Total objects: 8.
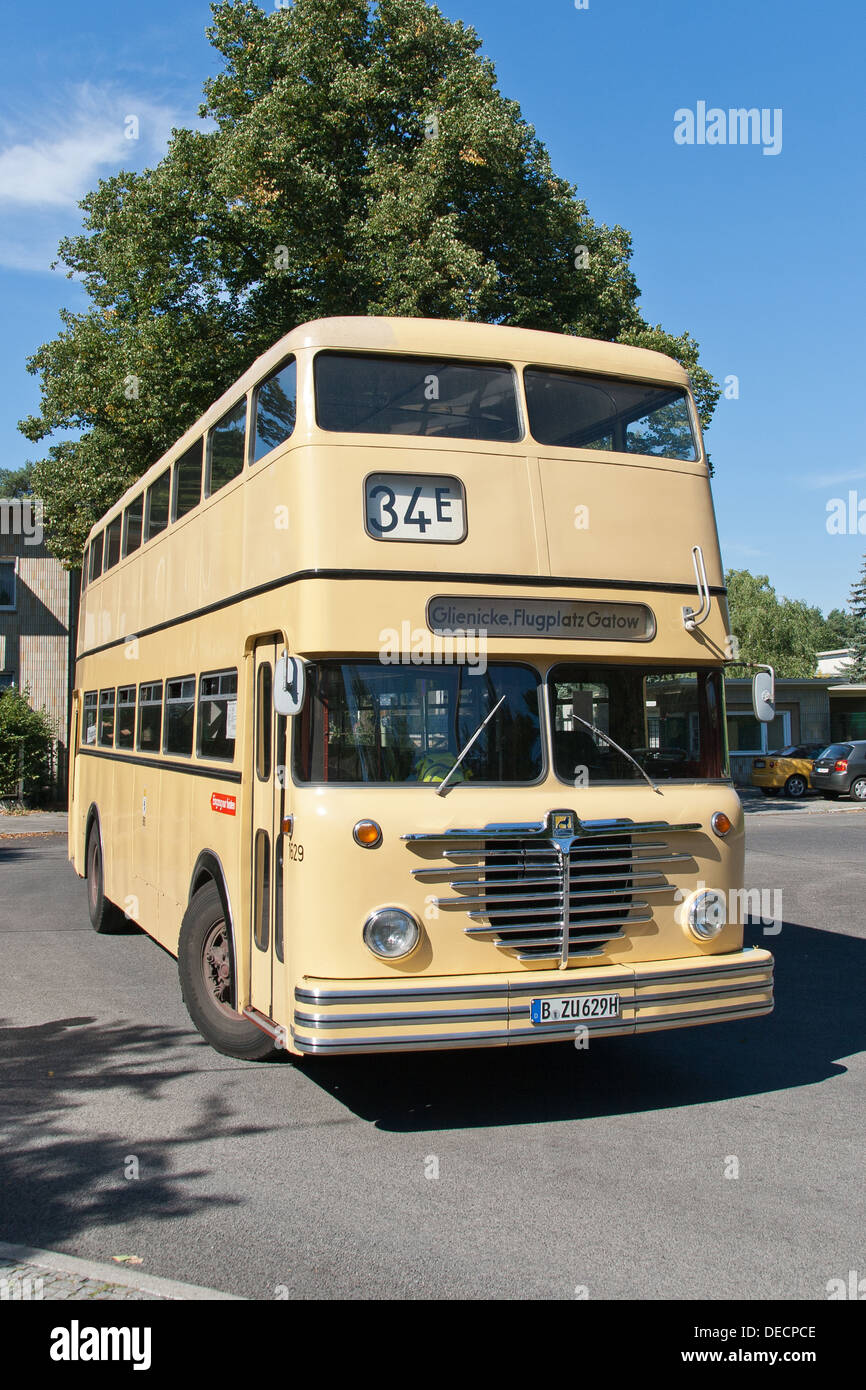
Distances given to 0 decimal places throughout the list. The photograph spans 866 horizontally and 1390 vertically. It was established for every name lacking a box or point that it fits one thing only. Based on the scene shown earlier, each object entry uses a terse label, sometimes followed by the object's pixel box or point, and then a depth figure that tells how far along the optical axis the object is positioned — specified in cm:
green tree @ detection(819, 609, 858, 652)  7581
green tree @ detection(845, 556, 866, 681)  6788
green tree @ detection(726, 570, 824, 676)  6412
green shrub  2750
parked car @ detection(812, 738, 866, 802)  3325
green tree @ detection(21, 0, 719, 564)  2000
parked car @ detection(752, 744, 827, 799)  3547
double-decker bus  543
